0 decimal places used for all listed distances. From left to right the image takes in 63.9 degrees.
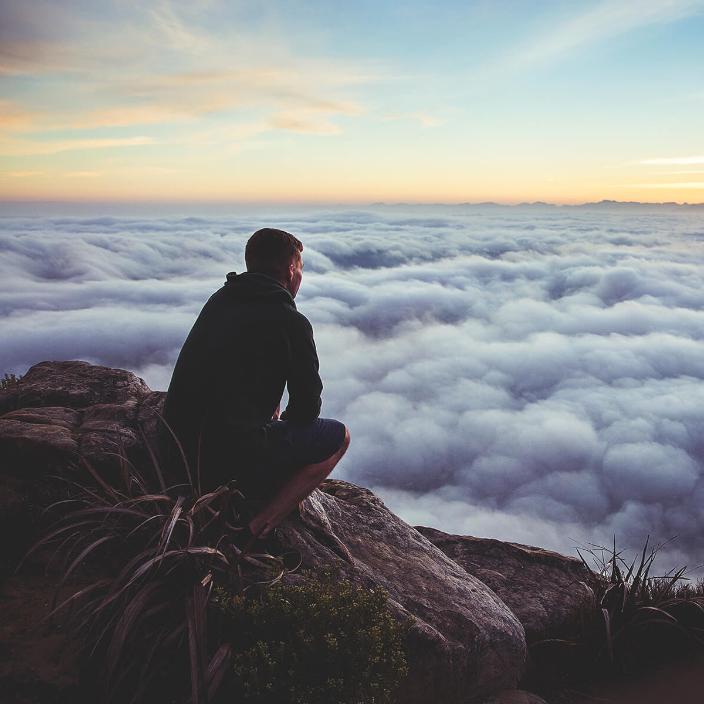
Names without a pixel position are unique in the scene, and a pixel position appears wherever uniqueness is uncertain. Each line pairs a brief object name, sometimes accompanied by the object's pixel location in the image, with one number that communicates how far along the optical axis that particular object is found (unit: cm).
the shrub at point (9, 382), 523
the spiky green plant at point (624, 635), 438
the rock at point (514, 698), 352
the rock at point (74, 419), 333
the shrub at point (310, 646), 229
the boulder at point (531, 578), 479
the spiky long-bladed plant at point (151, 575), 239
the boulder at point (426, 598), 321
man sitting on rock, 294
